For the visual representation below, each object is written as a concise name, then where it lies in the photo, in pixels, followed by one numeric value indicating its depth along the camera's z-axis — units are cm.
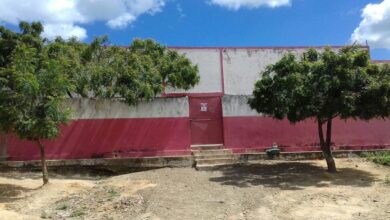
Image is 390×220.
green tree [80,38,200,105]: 1717
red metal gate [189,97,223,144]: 1915
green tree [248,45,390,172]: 1426
